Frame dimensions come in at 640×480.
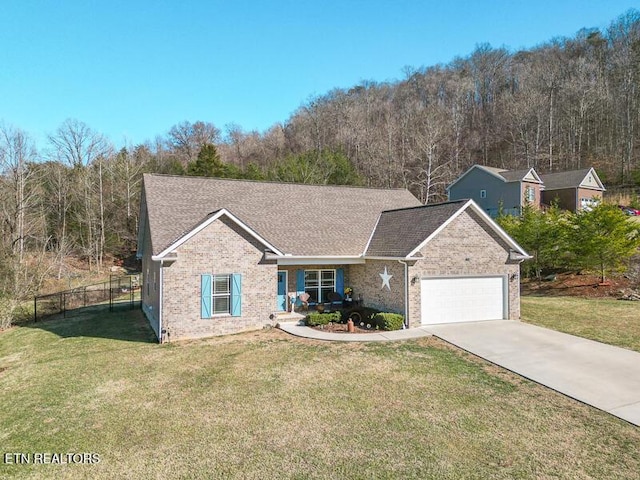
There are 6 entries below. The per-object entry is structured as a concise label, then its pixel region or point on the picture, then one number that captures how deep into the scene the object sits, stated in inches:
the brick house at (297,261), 560.4
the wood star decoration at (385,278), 635.3
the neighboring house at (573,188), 1585.9
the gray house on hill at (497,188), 1529.3
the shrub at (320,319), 604.1
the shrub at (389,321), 574.9
